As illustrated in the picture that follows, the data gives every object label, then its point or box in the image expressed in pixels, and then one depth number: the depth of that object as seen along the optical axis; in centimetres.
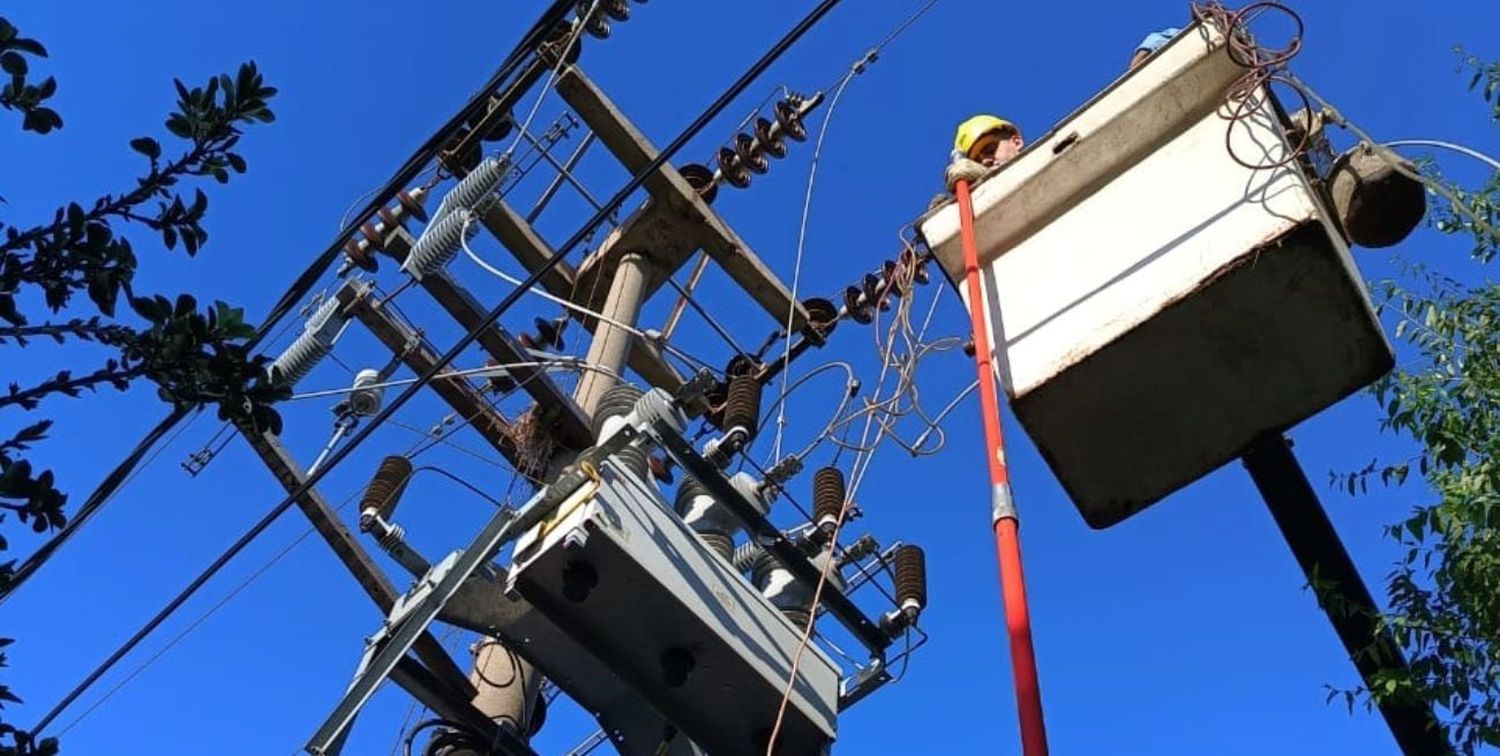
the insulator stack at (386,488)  633
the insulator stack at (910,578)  631
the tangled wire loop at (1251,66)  363
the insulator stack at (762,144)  909
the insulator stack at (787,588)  640
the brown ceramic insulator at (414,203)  838
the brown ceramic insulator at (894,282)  445
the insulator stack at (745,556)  754
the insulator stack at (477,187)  777
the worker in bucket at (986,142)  435
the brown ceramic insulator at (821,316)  933
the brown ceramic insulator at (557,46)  859
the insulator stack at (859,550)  710
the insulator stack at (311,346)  796
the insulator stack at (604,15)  870
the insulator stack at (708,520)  648
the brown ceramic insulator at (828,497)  641
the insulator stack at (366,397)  783
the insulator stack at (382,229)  830
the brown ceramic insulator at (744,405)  620
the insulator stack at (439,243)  760
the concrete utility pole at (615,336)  743
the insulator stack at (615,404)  692
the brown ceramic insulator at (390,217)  831
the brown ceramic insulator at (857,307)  914
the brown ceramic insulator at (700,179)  916
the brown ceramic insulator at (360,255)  830
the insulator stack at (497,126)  871
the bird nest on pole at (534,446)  752
